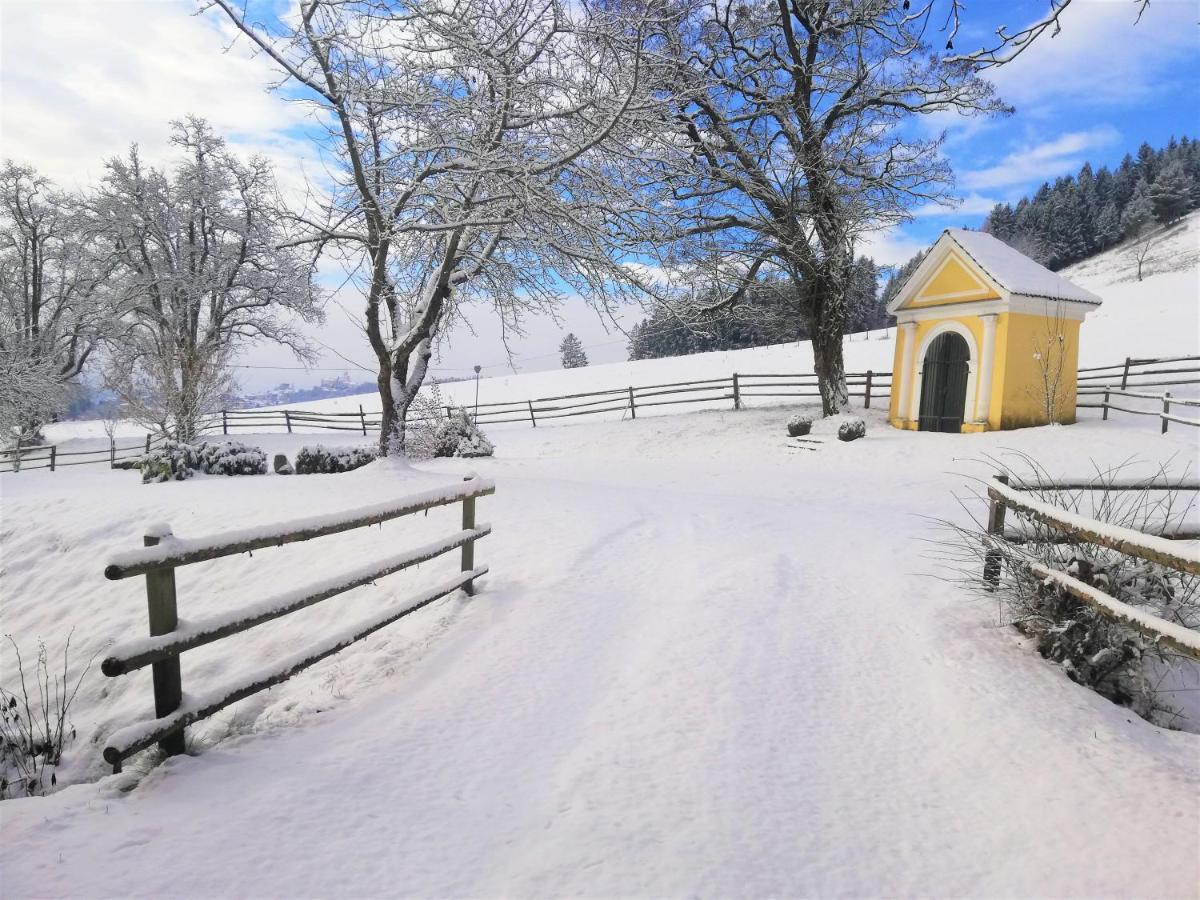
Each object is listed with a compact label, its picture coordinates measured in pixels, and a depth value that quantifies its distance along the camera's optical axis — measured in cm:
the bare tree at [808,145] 1486
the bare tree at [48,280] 2172
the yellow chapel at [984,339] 1423
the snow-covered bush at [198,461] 1227
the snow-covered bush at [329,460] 1276
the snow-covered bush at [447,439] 1529
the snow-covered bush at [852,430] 1445
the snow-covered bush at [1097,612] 379
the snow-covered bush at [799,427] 1556
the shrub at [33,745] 370
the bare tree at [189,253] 2156
